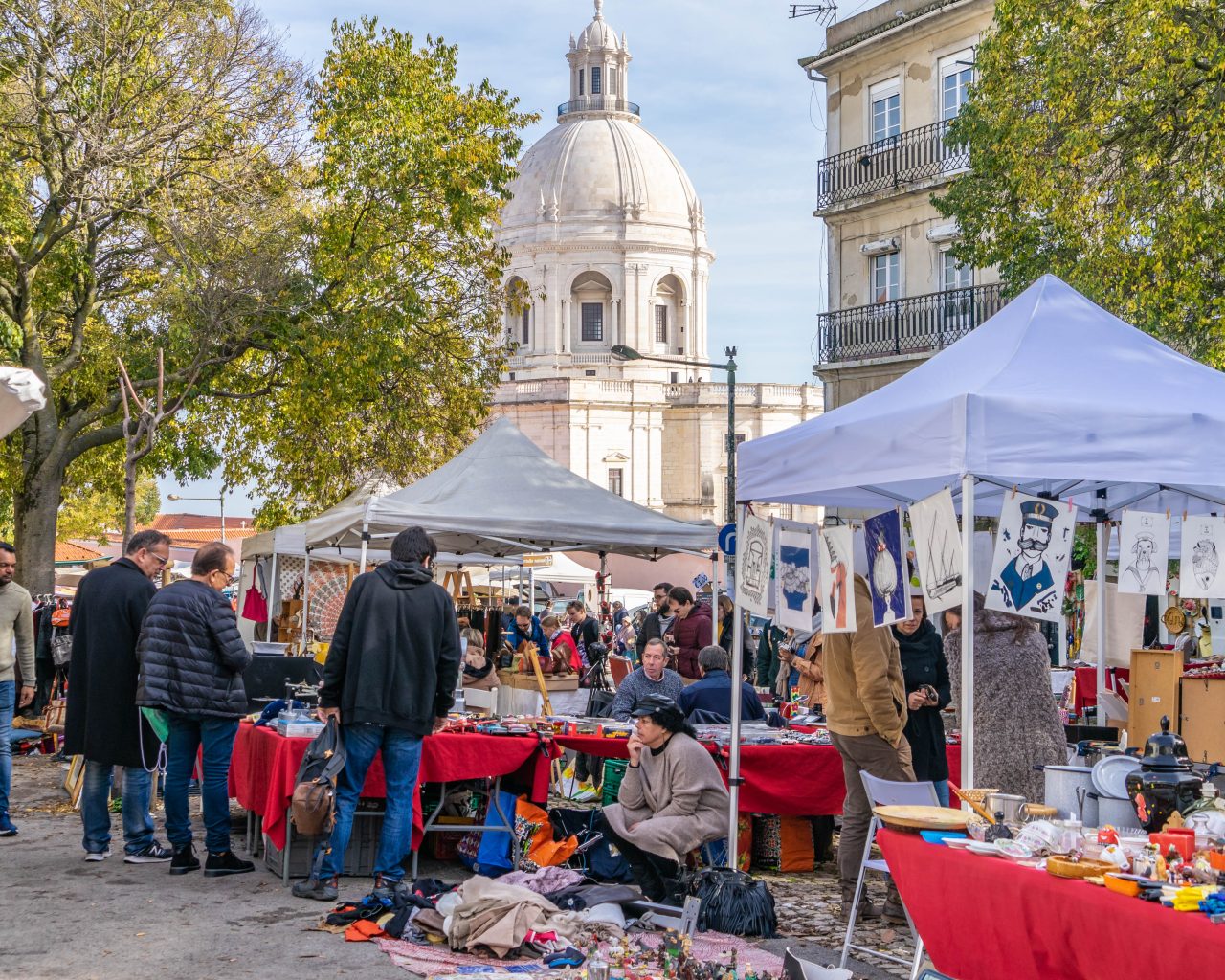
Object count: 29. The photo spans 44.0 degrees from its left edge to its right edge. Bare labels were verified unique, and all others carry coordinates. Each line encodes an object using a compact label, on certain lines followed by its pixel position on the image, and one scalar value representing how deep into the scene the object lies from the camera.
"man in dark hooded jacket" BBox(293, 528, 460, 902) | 7.88
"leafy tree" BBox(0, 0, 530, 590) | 18.08
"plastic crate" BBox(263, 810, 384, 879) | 8.69
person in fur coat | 7.66
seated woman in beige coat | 7.92
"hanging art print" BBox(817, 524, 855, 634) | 7.24
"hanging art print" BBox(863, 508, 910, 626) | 6.96
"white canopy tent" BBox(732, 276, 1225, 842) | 6.28
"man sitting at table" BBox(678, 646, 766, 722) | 10.20
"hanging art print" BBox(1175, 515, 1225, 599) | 7.25
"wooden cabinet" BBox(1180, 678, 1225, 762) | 8.86
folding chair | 6.72
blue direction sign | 13.84
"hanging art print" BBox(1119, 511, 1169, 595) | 7.73
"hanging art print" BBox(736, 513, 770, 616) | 8.17
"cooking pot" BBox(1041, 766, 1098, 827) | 5.64
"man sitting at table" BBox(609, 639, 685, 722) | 10.63
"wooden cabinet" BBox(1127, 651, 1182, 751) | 8.98
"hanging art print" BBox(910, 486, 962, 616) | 6.44
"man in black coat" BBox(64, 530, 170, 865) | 8.51
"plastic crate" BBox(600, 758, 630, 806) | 9.83
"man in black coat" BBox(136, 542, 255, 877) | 8.20
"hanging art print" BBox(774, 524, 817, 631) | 7.87
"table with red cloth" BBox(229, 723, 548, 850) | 8.40
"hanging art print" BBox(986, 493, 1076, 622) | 6.50
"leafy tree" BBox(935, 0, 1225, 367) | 14.21
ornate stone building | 75.50
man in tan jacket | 7.52
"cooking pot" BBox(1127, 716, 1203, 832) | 5.27
